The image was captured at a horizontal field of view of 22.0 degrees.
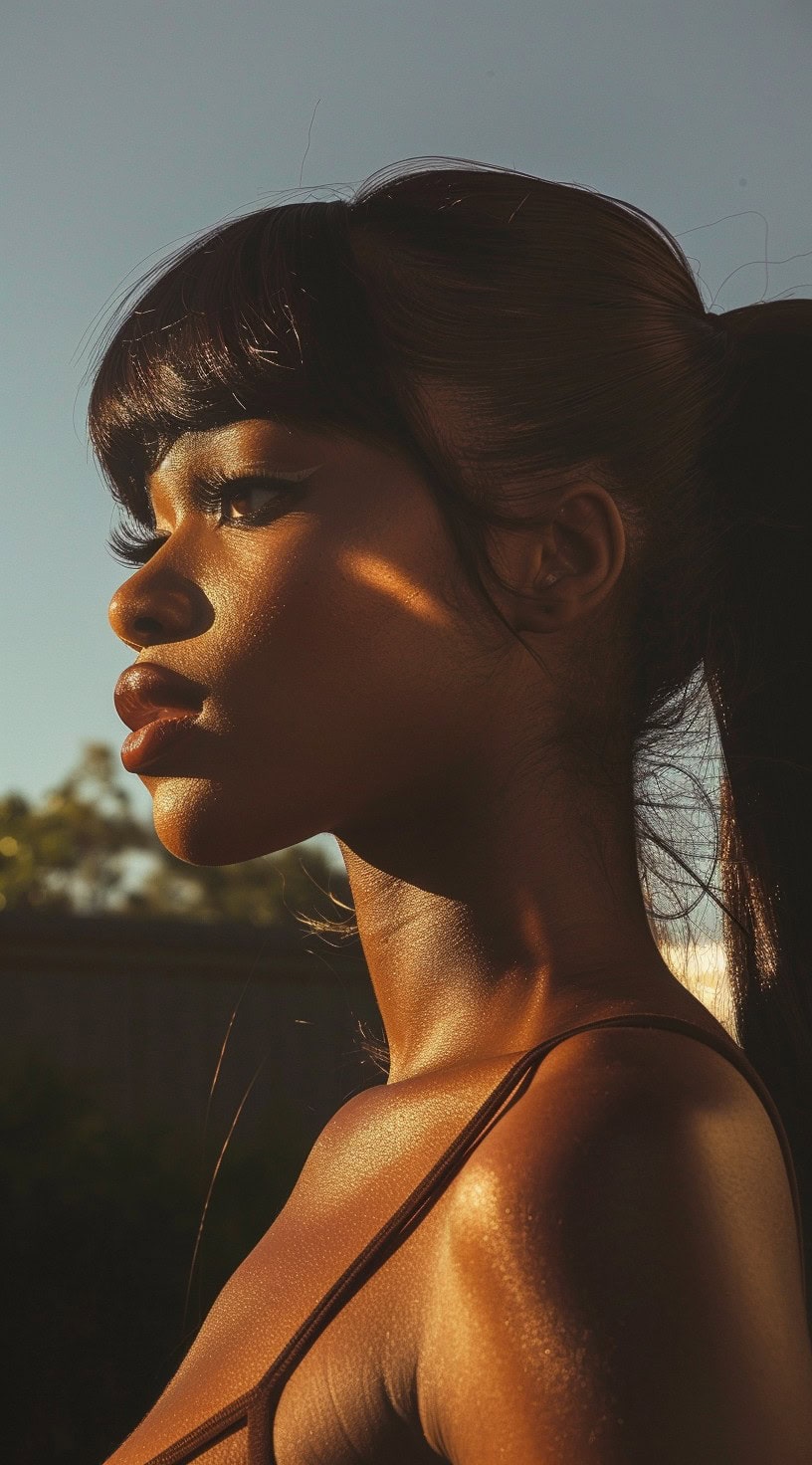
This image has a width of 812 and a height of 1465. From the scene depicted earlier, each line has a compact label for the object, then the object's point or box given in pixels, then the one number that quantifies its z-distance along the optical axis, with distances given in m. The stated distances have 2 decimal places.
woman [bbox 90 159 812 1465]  0.52
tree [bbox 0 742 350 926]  29.14
